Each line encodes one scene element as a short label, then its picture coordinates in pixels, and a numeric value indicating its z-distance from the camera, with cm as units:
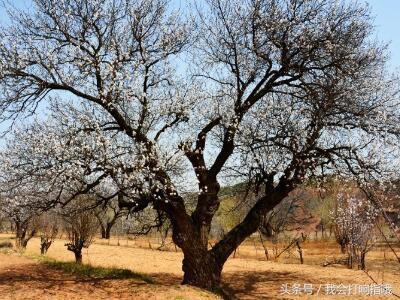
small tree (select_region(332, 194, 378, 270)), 2169
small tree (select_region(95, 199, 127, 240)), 5391
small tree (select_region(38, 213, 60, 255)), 2595
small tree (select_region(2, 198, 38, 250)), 2767
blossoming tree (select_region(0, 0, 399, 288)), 1154
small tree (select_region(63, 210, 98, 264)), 1991
